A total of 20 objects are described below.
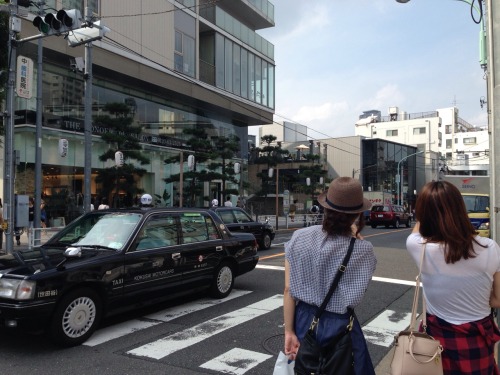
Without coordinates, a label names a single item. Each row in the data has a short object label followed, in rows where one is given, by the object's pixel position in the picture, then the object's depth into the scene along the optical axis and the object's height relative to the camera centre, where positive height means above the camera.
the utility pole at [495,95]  3.23 +0.75
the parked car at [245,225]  13.19 -0.80
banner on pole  11.51 +3.16
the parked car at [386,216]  29.47 -1.19
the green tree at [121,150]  18.59 +2.01
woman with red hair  2.37 -0.44
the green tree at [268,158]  33.41 +3.04
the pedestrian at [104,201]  19.95 -0.09
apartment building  73.12 +11.01
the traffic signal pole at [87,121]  14.40 +2.52
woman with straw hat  2.38 -0.40
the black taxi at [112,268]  4.66 -0.85
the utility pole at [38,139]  14.08 +1.88
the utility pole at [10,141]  11.10 +1.50
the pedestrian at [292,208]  33.54 -0.74
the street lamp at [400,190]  53.25 +0.96
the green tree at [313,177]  36.16 +1.72
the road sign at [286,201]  26.02 -0.16
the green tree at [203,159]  24.92 +2.30
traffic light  9.97 +3.99
